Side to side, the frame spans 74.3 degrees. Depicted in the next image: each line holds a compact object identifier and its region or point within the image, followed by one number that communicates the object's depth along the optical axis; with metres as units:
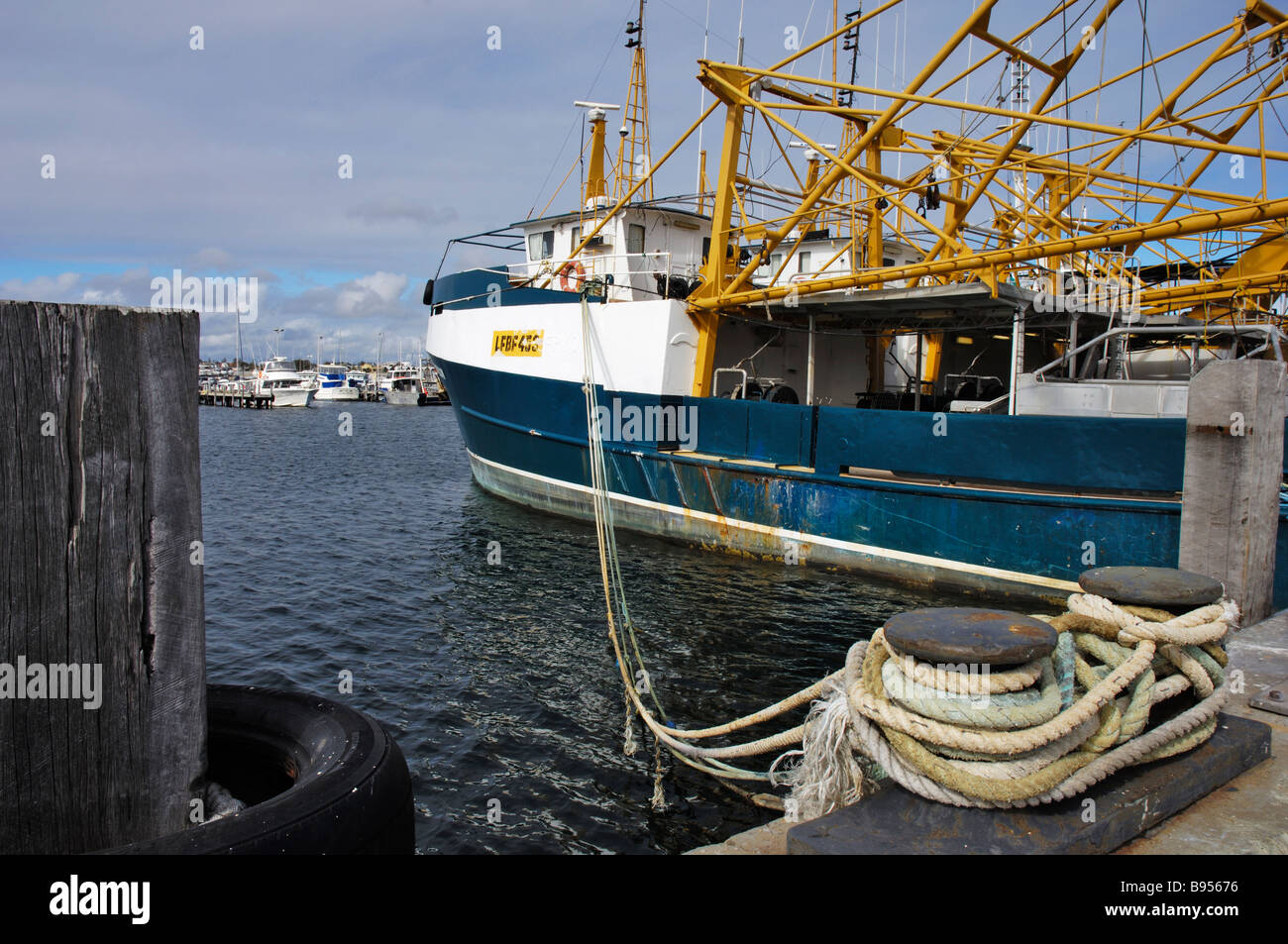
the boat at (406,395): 83.50
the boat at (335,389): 88.38
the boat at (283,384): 75.25
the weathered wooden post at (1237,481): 5.61
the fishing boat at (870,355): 9.68
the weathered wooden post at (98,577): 1.95
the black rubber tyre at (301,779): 2.08
